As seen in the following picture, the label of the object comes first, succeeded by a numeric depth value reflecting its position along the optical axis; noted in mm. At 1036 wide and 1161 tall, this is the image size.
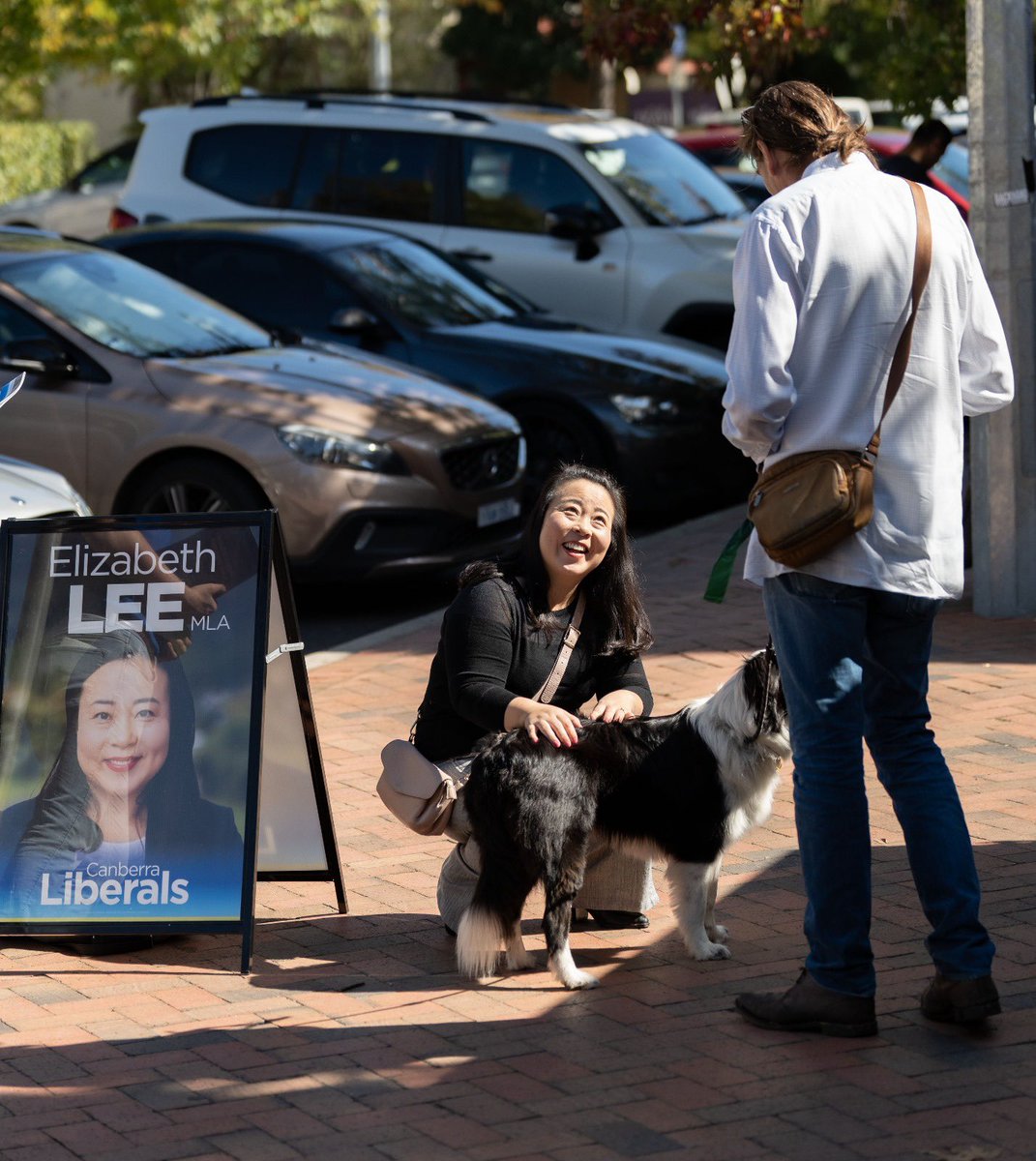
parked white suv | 13664
